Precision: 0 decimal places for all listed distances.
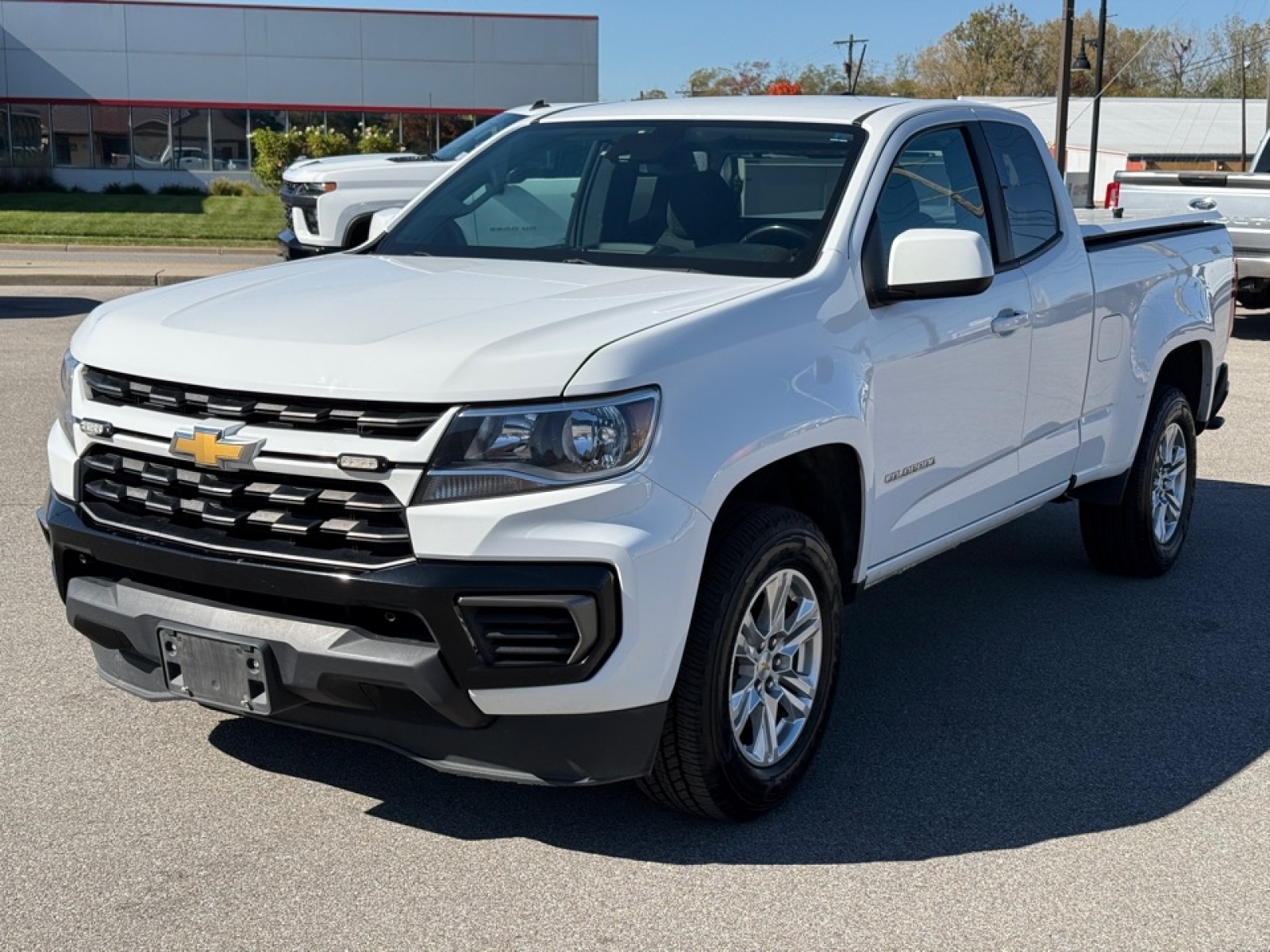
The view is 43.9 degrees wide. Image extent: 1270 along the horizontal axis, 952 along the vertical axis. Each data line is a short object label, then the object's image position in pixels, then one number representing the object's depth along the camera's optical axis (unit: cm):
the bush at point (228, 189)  4166
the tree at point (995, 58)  8806
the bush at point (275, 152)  3859
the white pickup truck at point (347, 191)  1491
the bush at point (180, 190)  4384
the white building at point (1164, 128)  5031
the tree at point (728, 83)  8426
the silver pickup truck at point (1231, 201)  1362
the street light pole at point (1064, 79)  3098
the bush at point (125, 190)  4281
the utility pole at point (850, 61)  6938
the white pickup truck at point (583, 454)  352
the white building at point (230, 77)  4500
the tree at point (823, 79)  8825
